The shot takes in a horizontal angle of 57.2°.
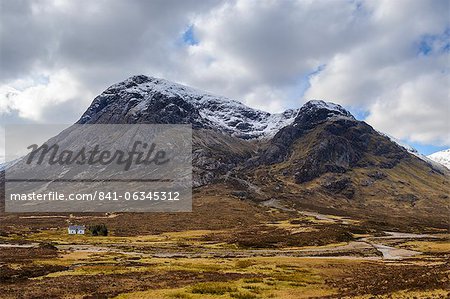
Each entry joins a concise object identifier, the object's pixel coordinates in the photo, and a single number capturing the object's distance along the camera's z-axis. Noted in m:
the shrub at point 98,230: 149.38
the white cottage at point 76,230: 151.62
